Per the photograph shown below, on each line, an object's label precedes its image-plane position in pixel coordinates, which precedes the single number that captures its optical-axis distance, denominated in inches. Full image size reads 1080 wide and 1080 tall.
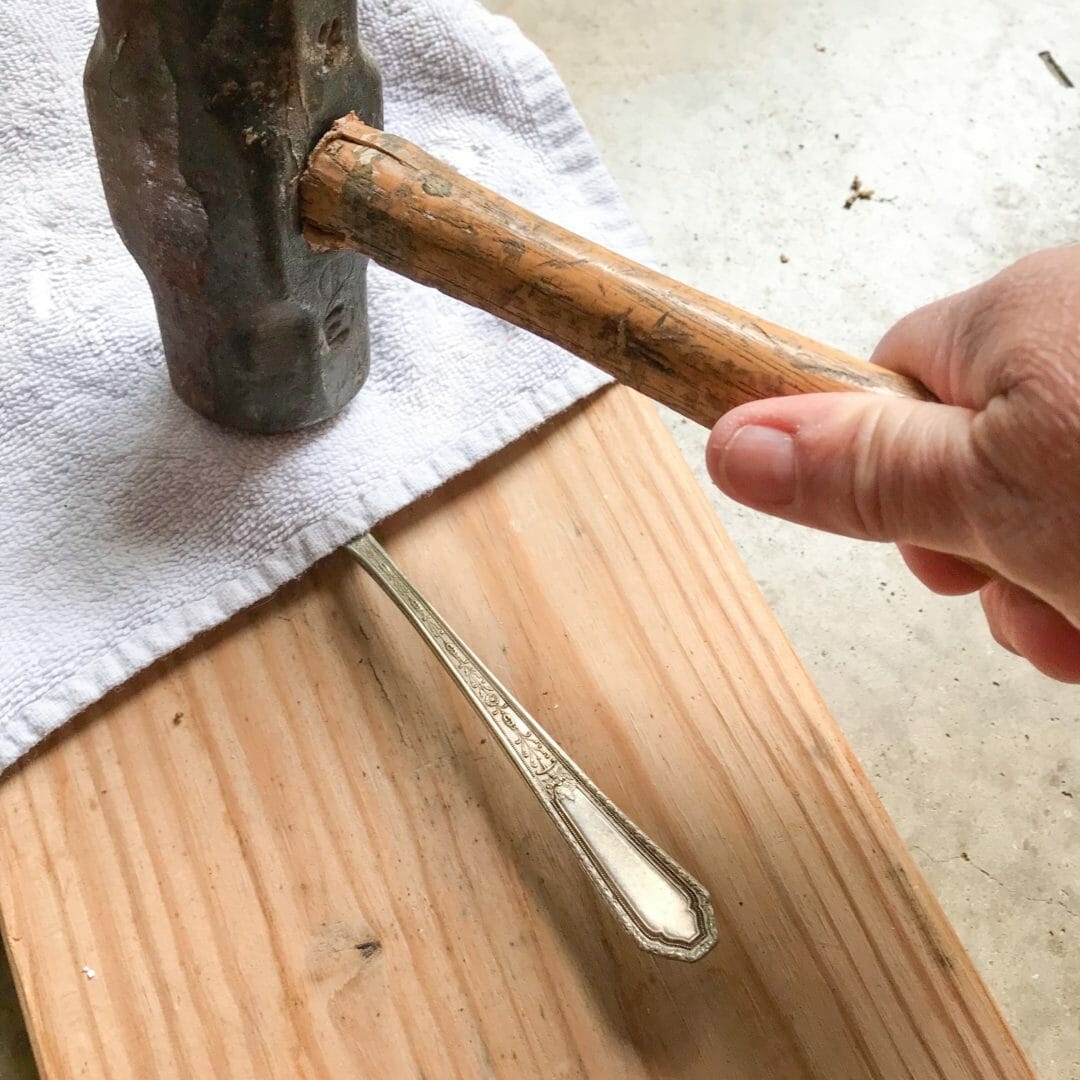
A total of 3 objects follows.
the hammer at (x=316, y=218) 8.1
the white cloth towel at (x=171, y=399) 10.3
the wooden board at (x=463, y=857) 9.3
